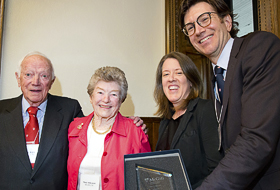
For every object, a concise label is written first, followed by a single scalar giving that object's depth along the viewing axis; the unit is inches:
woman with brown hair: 56.5
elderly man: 65.6
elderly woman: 63.2
